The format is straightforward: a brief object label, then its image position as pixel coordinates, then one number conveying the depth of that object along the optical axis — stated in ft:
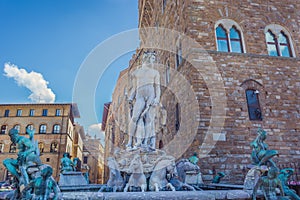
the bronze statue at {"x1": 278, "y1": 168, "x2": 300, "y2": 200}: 10.89
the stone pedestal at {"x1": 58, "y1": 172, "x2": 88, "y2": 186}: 22.07
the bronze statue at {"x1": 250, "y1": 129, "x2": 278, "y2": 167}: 12.37
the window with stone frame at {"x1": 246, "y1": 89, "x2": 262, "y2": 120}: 30.55
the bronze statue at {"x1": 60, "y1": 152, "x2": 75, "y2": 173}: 26.56
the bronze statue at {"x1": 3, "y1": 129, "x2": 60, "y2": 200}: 9.51
